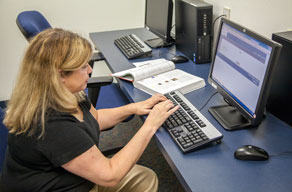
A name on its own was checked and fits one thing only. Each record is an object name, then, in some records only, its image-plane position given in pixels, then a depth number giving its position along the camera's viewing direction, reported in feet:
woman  2.86
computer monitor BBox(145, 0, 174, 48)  5.87
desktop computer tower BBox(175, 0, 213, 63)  5.33
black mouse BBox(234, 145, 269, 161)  3.06
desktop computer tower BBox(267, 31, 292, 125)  3.43
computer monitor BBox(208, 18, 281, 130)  3.04
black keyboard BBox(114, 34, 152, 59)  5.92
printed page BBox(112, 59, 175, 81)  4.90
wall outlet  5.29
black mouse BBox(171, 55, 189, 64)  5.66
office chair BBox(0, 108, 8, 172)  3.35
